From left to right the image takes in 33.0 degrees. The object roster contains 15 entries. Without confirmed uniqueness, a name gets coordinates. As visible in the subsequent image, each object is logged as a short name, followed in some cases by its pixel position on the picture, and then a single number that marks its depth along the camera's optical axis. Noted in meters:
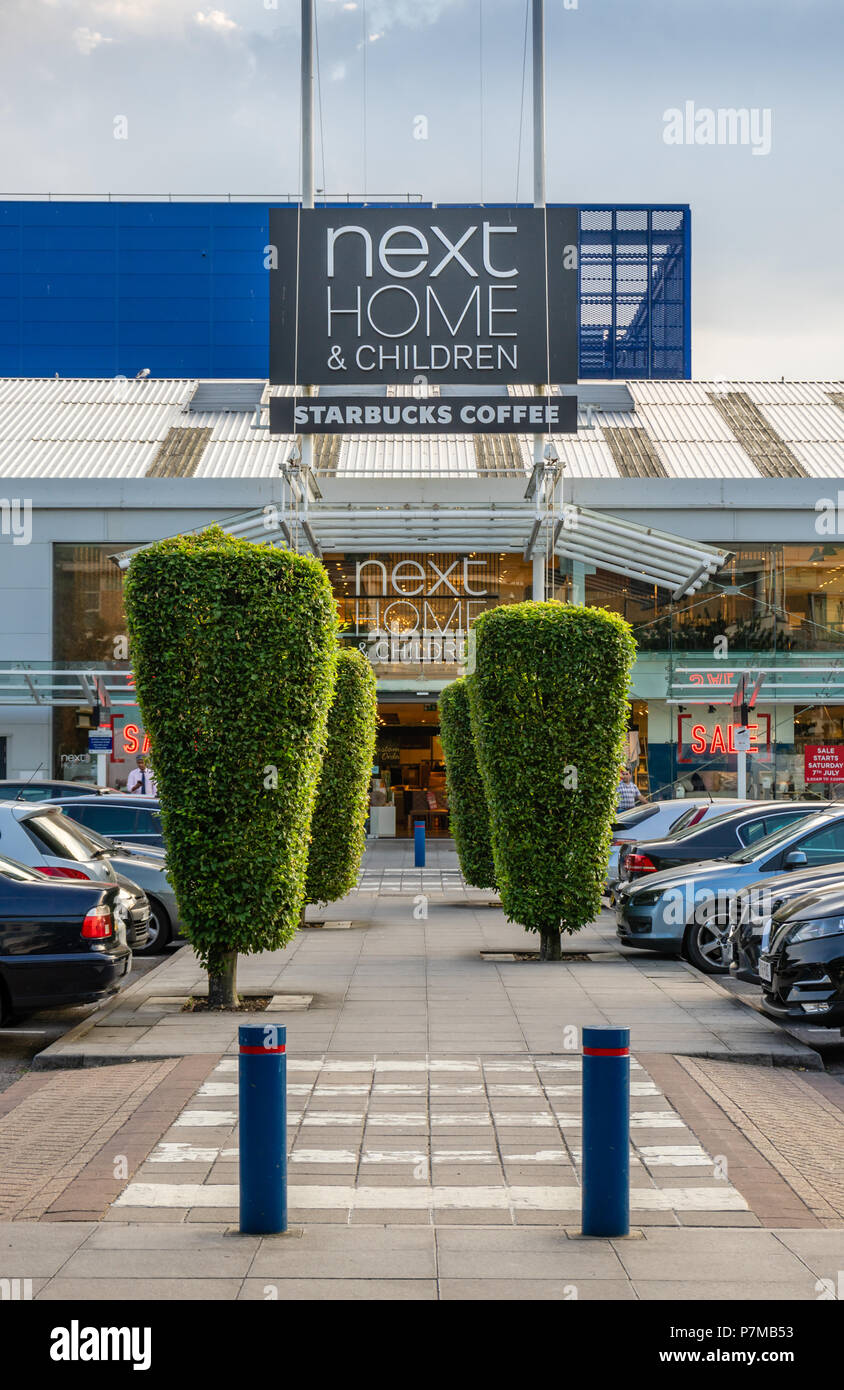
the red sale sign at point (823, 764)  30.92
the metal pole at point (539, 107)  28.41
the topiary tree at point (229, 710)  11.00
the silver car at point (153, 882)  15.10
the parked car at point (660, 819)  17.41
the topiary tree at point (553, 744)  13.67
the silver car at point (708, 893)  13.83
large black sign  28.91
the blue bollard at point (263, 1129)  5.90
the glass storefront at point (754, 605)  33.44
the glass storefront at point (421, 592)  34.00
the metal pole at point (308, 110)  27.81
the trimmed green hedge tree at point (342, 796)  16.94
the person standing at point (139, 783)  26.52
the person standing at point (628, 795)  27.66
